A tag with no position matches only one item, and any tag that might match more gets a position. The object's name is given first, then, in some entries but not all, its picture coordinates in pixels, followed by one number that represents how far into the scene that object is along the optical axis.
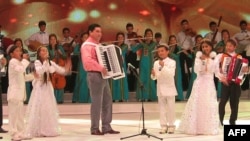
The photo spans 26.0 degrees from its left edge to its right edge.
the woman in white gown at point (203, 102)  7.31
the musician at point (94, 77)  7.28
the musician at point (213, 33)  11.62
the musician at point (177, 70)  11.19
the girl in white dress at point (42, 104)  7.32
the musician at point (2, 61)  6.90
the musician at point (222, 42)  11.05
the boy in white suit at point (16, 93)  6.81
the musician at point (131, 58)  11.30
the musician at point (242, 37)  11.74
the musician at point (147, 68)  11.09
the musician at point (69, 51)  11.15
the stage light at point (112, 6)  12.95
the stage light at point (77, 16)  12.73
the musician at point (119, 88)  11.06
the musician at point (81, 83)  11.15
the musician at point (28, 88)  10.80
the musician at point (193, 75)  11.30
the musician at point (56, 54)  10.48
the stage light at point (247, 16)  13.13
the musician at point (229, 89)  7.43
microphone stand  6.91
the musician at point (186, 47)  11.57
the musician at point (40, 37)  11.45
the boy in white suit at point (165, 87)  7.45
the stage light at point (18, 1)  12.53
